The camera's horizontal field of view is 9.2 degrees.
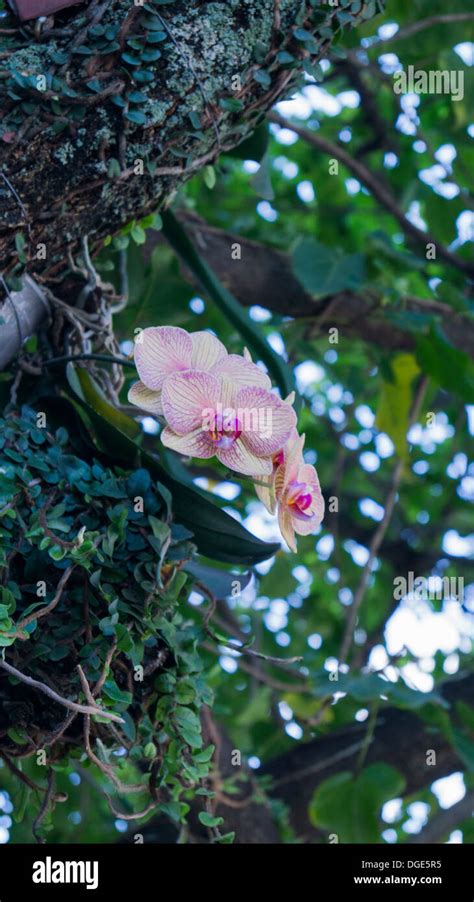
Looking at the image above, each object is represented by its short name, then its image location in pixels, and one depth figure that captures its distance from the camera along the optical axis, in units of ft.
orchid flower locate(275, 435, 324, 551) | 6.36
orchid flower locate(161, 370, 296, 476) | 6.24
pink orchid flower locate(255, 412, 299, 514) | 6.35
